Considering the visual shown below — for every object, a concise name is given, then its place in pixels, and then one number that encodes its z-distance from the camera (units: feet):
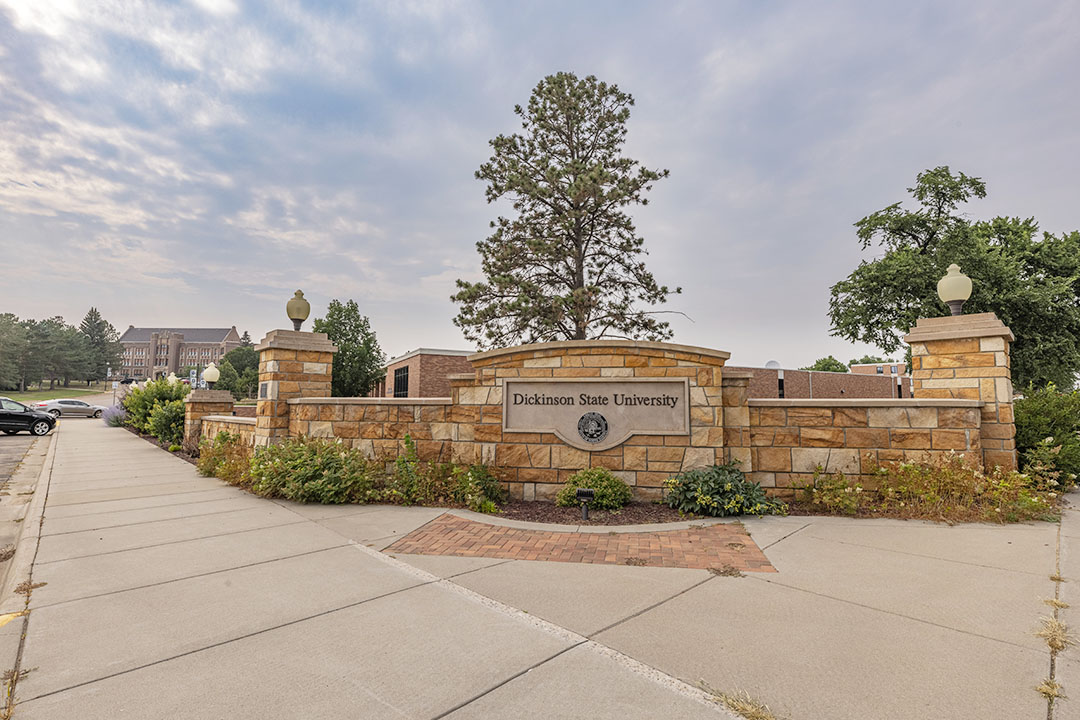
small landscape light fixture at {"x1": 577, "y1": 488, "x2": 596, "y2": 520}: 20.49
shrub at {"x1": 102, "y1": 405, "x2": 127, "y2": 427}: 82.17
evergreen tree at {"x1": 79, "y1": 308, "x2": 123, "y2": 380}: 311.68
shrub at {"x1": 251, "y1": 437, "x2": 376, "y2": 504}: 22.38
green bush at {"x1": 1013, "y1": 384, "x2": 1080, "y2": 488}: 22.80
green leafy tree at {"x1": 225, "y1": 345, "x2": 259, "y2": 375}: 281.13
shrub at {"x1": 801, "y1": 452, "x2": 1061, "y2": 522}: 18.43
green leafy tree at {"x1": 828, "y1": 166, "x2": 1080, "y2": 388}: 63.67
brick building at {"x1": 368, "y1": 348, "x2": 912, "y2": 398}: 82.33
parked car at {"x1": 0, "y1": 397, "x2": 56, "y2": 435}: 69.16
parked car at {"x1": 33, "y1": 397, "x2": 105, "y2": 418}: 120.37
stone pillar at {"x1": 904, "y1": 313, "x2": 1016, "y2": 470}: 21.65
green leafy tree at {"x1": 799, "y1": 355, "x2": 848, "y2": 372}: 264.15
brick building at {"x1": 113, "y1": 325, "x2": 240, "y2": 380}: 360.07
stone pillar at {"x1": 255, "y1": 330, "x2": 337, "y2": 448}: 27.63
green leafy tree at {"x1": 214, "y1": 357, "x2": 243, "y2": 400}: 213.46
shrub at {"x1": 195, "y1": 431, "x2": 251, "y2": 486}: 27.58
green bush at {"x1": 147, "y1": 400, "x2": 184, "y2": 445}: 53.57
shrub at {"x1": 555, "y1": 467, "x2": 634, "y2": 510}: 20.49
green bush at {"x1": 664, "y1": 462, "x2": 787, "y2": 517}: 19.53
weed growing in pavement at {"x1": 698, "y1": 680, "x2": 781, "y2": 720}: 7.06
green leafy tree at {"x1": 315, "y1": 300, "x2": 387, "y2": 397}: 83.61
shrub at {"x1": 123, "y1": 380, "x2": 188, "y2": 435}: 64.08
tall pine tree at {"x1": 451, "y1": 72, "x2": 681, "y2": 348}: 57.11
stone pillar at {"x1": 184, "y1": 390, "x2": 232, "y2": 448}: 48.11
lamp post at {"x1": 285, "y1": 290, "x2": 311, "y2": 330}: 29.22
